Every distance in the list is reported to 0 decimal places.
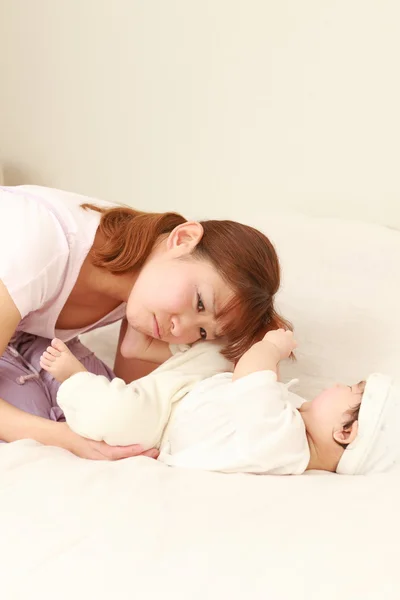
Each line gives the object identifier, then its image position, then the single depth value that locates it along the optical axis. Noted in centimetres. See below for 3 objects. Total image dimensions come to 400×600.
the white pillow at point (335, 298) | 125
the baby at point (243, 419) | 91
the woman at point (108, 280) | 107
